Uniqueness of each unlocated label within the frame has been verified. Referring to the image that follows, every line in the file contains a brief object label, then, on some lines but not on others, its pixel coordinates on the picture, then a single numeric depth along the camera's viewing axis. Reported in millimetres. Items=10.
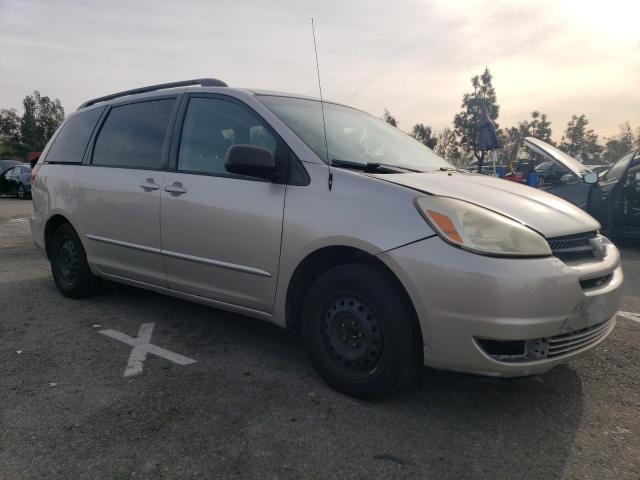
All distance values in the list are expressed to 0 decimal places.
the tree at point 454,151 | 46362
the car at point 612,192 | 6445
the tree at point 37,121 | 63500
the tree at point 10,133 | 61688
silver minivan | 2236
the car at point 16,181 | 18641
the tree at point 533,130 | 61531
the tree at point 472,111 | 51812
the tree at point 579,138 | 68638
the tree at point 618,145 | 76750
